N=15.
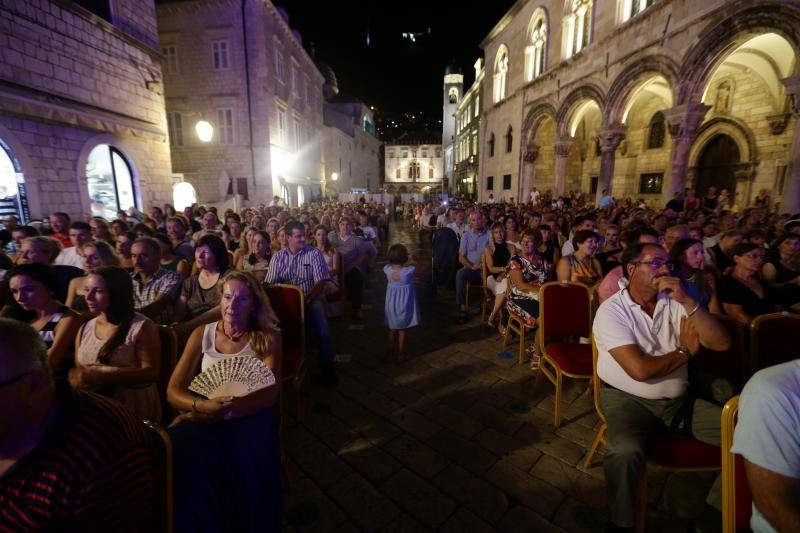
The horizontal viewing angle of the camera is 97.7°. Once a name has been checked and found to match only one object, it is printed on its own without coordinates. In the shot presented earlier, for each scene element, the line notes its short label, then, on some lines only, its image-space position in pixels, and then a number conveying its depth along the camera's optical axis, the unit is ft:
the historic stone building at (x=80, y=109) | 25.59
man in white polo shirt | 6.77
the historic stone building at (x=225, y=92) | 56.54
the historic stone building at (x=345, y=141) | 108.78
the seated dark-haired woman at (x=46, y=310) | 7.56
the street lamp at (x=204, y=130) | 36.35
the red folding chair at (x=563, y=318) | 10.99
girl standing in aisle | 14.03
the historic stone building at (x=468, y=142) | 101.45
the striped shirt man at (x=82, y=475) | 3.45
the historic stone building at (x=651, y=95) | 29.63
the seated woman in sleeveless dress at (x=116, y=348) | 7.12
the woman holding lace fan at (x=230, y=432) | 5.12
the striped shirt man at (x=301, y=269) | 13.80
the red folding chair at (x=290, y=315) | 11.16
